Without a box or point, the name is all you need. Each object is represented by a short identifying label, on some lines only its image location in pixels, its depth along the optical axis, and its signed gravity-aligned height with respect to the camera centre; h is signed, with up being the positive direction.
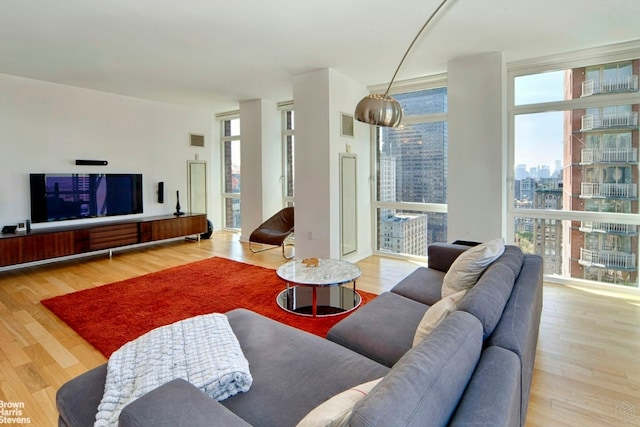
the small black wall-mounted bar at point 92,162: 5.27 +0.64
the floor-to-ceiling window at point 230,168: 7.55 +0.76
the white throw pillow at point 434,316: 1.53 -0.53
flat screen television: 4.90 +0.13
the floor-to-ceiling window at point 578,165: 3.81 +0.39
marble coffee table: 2.99 -0.95
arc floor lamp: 2.61 +0.68
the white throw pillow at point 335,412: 0.89 -0.57
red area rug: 2.90 -1.00
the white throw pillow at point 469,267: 2.16 -0.43
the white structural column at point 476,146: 4.02 +0.64
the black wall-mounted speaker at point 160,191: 6.35 +0.21
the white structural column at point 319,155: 4.65 +0.64
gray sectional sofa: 0.88 -0.60
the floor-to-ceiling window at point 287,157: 6.72 +0.87
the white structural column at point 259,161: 6.43 +0.77
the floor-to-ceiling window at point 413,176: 5.00 +0.37
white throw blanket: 1.29 -0.67
